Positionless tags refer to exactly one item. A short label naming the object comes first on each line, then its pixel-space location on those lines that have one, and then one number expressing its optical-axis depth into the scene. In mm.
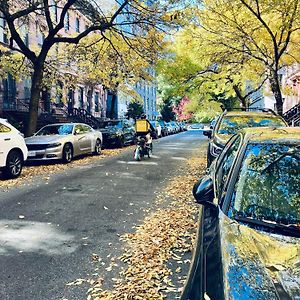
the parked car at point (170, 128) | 42797
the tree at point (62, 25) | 15797
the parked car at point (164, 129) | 38031
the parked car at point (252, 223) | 1854
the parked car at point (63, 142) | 13023
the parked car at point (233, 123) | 8789
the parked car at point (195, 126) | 67688
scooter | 14492
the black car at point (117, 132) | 21109
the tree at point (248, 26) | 13195
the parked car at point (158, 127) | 32906
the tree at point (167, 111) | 62031
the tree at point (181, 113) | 71962
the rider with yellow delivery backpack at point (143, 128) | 14500
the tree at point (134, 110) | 44188
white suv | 9820
